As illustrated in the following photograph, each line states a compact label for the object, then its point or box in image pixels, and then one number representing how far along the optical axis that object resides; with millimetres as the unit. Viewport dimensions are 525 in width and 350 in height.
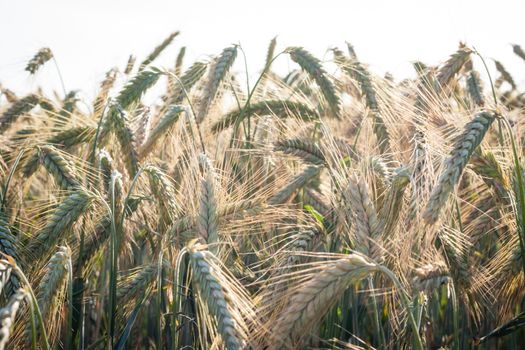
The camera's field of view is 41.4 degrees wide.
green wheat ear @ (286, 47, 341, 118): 3609
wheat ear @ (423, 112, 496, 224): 1924
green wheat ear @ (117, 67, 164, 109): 3371
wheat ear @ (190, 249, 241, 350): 1708
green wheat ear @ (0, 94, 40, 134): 4638
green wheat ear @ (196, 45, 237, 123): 3547
